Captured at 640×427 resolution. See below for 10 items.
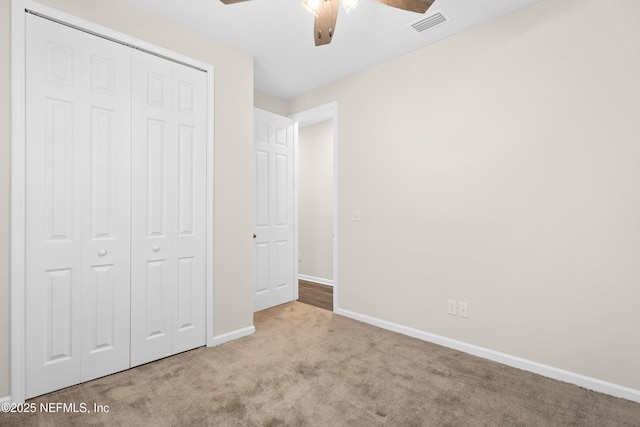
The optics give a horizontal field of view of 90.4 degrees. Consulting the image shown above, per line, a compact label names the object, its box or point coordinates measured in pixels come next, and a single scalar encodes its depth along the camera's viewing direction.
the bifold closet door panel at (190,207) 2.53
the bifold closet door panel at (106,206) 2.10
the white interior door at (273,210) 3.73
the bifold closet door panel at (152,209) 2.31
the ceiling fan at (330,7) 1.76
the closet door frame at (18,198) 1.84
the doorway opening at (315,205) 4.95
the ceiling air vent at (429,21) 2.38
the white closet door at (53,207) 1.91
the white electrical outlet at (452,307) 2.67
